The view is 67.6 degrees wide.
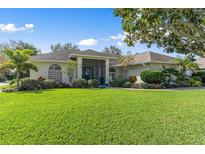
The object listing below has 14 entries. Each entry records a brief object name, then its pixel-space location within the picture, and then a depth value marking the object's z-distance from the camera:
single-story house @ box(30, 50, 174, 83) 11.63
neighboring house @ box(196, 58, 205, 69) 14.23
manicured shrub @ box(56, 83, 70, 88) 12.69
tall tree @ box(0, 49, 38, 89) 11.17
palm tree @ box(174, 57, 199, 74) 10.69
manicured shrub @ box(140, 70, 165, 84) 10.57
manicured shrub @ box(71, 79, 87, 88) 12.70
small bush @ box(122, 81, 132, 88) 10.76
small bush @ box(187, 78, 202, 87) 10.73
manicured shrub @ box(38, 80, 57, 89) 12.01
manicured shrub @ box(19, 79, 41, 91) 11.24
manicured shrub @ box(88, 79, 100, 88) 12.79
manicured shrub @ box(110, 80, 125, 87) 11.64
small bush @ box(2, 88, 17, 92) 10.84
